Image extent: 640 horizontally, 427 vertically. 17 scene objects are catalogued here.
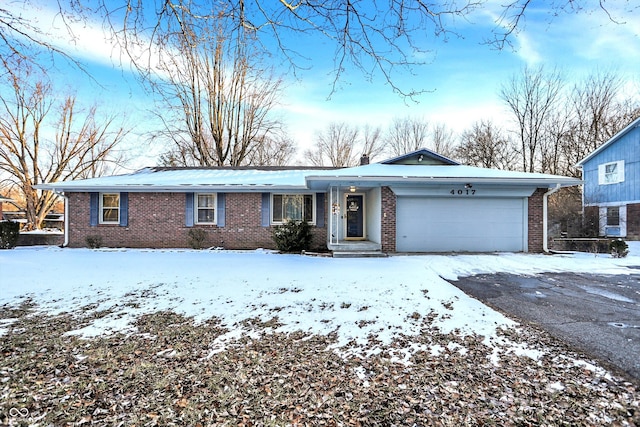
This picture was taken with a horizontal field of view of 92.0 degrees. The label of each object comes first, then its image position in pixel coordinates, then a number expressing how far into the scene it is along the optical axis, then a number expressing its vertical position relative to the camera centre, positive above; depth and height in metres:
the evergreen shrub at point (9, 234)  12.03 -0.74
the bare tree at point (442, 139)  29.95 +7.46
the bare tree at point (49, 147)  21.22 +5.11
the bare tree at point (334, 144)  31.08 +7.21
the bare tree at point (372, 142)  31.44 +7.45
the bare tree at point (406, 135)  30.98 +8.16
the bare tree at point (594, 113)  21.00 +7.10
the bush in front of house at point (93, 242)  11.93 -1.04
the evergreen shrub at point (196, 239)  11.77 -0.91
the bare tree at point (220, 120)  21.33 +7.23
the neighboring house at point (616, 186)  15.59 +1.55
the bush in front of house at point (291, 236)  11.09 -0.76
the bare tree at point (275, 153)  26.95 +5.76
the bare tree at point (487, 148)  25.86 +5.75
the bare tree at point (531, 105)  23.94 +8.80
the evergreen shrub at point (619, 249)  10.17 -1.12
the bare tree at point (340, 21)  3.15 +2.06
